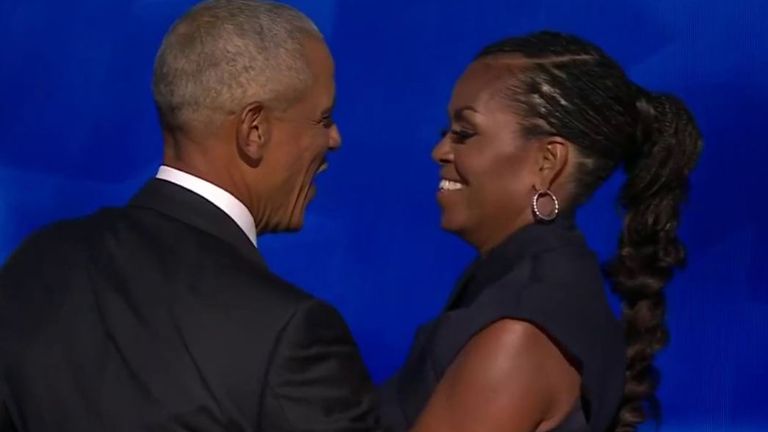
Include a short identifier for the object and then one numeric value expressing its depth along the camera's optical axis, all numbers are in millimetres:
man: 6651
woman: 6844
